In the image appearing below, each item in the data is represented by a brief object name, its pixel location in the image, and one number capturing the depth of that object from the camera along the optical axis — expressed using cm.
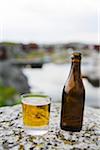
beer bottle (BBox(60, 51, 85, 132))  88
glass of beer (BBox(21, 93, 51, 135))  84
